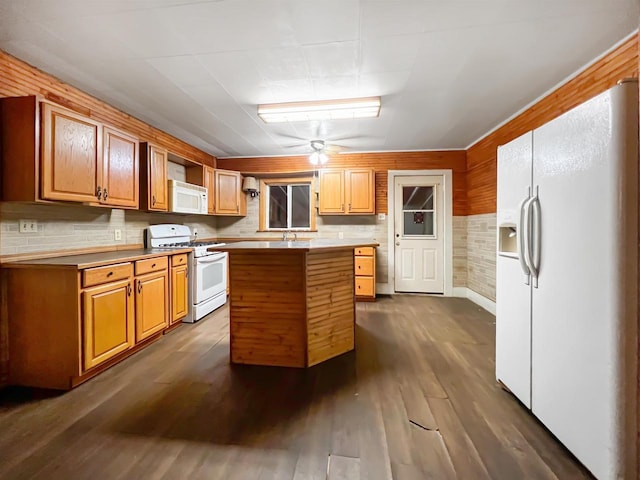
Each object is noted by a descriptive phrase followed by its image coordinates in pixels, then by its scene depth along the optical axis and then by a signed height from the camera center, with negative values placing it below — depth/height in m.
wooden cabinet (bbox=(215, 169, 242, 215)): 4.64 +0.75
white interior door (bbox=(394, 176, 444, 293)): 4.92 +0.07
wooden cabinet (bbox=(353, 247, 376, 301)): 4.55 -0.57
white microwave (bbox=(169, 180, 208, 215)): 3.56 +0.53
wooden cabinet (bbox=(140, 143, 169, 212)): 3.16 +0.68
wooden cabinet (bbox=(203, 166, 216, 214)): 4.39 +0.79
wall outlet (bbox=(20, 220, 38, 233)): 2.21 +0.09
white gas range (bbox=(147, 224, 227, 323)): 3.52 -0.41
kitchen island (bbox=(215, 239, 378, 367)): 2.41 -0.57
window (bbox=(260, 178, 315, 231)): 5.29 +0.62
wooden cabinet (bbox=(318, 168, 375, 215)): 4.71 +0.76
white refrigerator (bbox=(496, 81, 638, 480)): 1.19 -0.19
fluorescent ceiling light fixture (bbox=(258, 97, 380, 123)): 2.86 +1.32
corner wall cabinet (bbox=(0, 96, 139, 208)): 2.04 +0.64
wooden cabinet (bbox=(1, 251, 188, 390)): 2.08 -0.60
